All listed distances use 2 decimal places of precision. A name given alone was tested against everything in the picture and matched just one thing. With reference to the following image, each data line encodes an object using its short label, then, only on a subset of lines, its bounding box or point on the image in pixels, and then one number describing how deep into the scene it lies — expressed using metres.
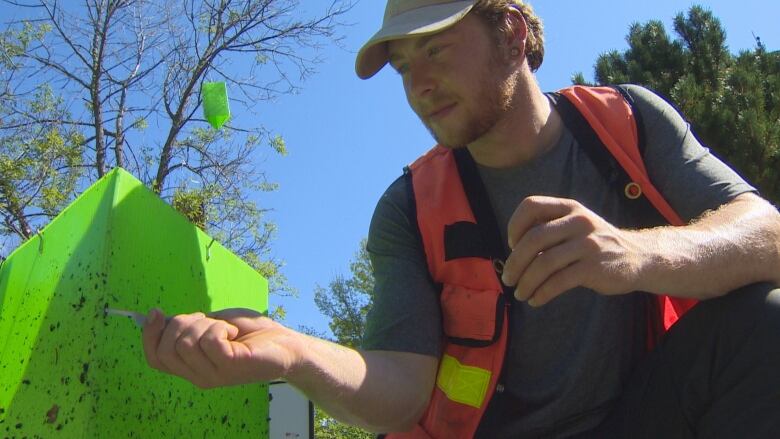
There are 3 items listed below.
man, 1.20
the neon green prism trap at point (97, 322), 1.42
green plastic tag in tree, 2.40
